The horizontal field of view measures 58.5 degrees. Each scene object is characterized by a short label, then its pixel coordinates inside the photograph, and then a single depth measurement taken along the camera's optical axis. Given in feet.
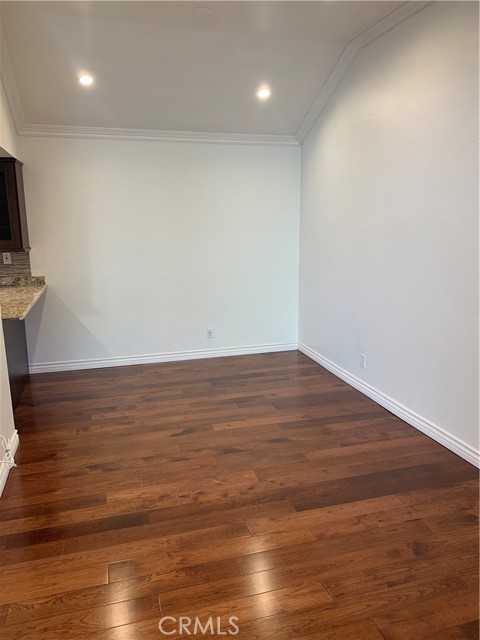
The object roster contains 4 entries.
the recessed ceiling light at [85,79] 11.48
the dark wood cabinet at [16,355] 11.14
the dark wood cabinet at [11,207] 12.34
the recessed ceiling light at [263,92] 12.62
